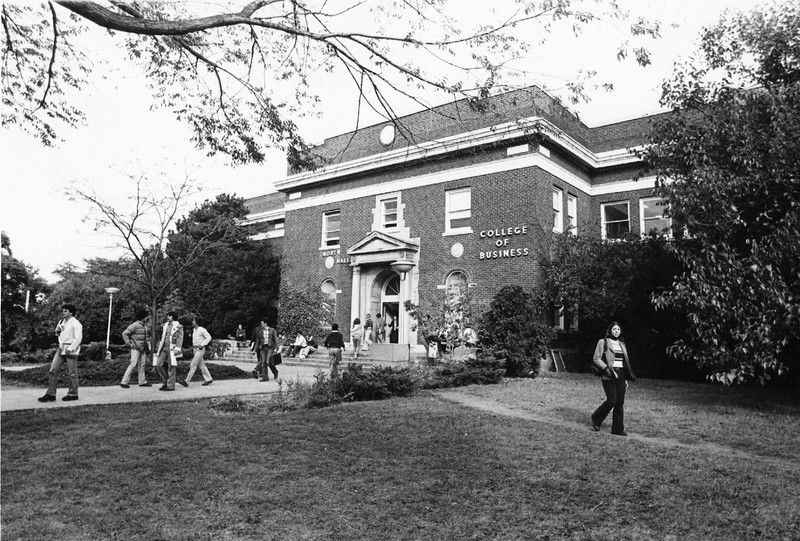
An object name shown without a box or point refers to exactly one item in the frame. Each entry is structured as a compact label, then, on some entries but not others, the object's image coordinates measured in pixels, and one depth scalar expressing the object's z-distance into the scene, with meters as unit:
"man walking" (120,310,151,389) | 12.46
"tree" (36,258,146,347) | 32.41
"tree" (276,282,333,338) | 25.62
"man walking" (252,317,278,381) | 15.44
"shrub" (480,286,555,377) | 17.58
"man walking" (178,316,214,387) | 13.86
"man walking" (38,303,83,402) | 9.84
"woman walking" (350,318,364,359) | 22.12
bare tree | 16.19
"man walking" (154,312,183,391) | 12.72
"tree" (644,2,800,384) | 10.70
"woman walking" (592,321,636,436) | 8.96
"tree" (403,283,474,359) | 18.94
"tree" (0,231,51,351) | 24.52
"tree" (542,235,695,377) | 18.05
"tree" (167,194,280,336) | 30.14
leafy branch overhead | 5.69
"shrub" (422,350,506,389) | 14.48
